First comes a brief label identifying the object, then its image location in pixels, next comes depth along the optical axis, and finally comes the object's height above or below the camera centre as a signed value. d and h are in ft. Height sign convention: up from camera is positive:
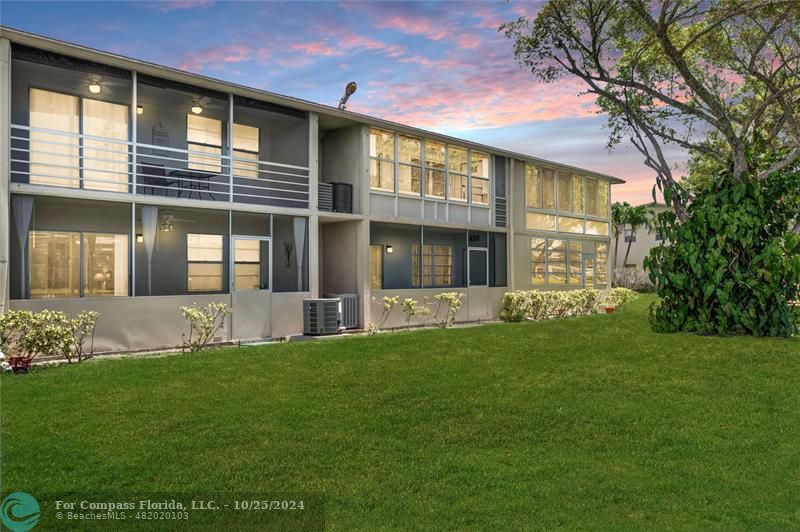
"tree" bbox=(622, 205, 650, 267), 143.02 +13.46
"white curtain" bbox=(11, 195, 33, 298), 38.55 +3.75
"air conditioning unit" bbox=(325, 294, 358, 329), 54.60 -3.25
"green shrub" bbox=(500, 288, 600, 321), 67.26 -3.32
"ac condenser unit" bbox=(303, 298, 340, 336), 50.70 -3.43
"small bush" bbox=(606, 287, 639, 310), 79.05 -2.92
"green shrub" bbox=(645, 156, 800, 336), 38.45 +0.91
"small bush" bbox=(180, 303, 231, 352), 40.78 -3.23
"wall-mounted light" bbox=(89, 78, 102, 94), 43.60 +13.69
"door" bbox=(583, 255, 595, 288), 82.48 +0.47
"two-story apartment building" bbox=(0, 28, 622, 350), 42.01 +5.56
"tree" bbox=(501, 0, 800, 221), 41.27 +16.71
